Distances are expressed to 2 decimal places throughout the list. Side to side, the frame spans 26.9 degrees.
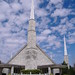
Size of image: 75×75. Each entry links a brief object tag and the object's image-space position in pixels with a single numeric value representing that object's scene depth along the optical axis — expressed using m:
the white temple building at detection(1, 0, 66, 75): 38.28
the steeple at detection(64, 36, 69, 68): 55.00
